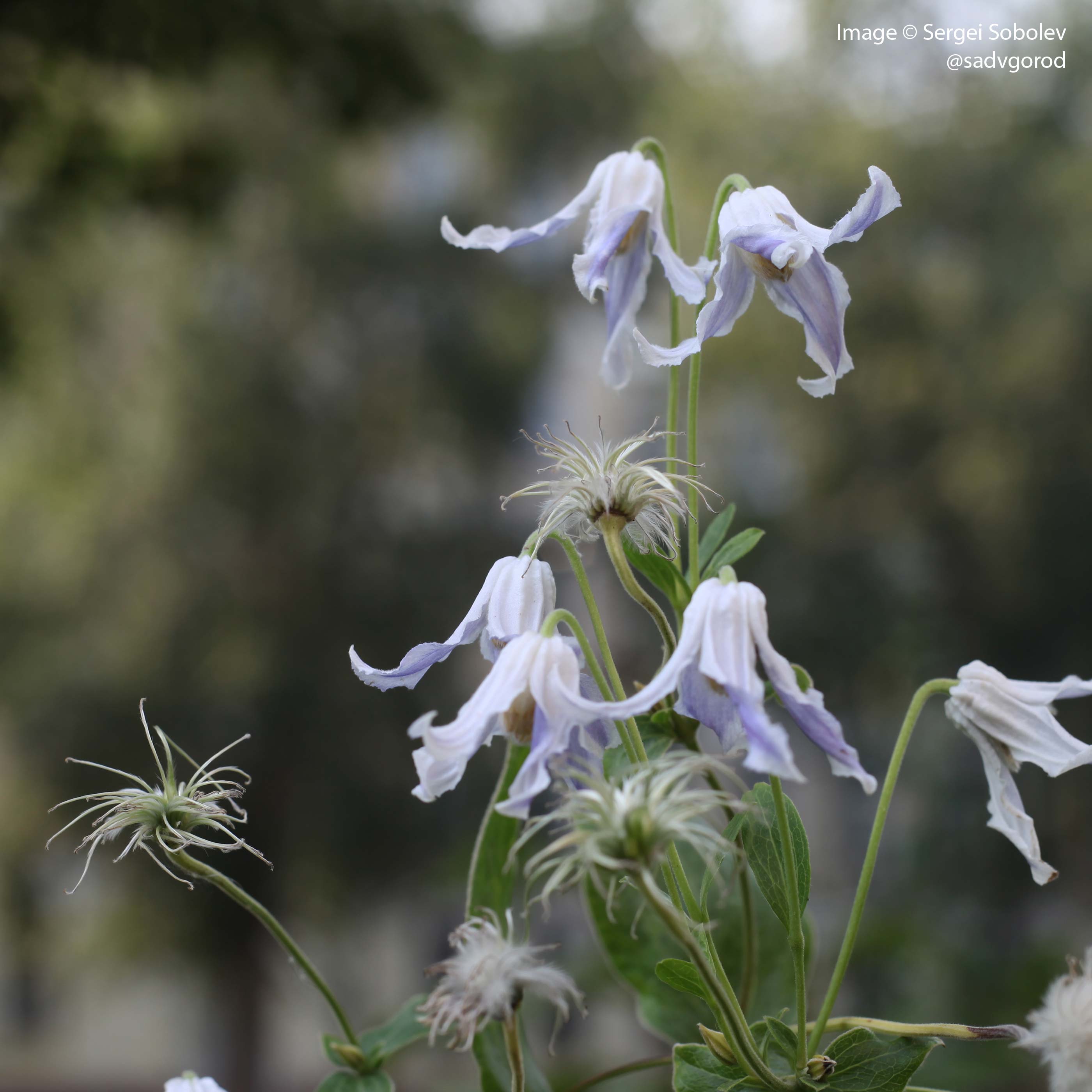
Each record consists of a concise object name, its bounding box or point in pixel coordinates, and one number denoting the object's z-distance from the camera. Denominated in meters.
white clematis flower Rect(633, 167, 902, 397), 0.97
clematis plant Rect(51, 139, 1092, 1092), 0.92
